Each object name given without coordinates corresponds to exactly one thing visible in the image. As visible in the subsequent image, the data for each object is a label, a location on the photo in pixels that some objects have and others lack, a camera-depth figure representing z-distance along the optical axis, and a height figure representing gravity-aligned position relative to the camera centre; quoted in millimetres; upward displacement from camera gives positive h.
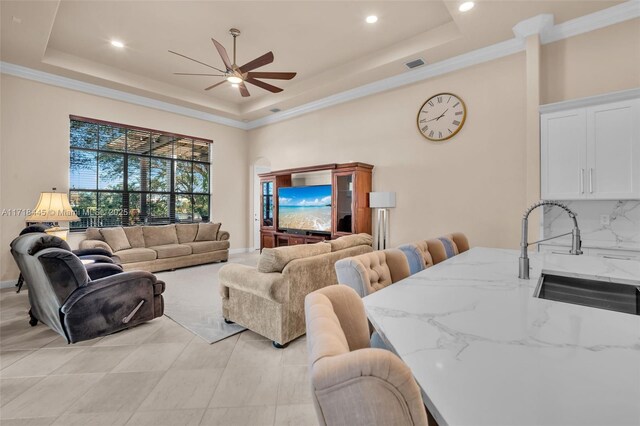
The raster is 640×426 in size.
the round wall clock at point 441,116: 4383 +1465
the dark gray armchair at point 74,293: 2596 -758
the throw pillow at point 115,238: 5062 -450
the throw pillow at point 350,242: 3217 -341
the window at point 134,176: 5363 +745
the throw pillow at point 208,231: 6388 -418
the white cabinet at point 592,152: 2959 +635
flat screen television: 5566 +80
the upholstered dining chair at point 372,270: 1562 -333
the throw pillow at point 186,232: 6168 -418
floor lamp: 4781 +18
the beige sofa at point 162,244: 5023 -617
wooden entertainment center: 5078 +241
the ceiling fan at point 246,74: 3558 +1823
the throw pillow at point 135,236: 5418 -438
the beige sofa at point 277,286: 2562 -683
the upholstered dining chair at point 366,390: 513 -313
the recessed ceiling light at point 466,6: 3197 +2261
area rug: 2975 -1146
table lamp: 4328 +17
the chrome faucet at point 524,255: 1588 -234
